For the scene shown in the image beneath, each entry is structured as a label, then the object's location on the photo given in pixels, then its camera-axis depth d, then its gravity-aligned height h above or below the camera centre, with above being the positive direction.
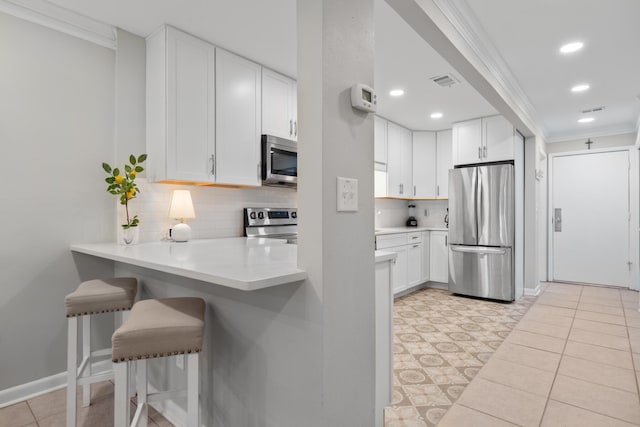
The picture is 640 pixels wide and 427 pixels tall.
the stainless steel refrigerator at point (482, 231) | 4.21 -0.23
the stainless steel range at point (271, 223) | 3.19 -0.09
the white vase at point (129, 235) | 2.23 -0.15
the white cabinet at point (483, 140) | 4.32 +0.97
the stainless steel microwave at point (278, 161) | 3.03 +0.48
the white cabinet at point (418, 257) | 4.37 -0.62
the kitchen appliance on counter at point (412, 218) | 5.66 -0.08
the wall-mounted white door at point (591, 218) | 5.05 -0.07
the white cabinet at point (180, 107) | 2.40 +0.79
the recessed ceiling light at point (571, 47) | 2.60 +1.30
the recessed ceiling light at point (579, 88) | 3.45 +1.30
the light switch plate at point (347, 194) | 1.18 +0.07
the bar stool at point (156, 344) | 1.22 -0.48
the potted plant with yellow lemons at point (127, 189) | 2.21 +0.16
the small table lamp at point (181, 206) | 2.60 +0.06
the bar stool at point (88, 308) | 1.67 -0.49
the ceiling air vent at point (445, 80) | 3.17 +1.28
